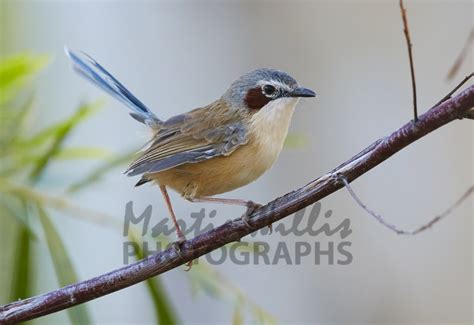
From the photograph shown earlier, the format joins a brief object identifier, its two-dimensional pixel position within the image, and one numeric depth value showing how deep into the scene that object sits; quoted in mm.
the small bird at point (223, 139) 5051
